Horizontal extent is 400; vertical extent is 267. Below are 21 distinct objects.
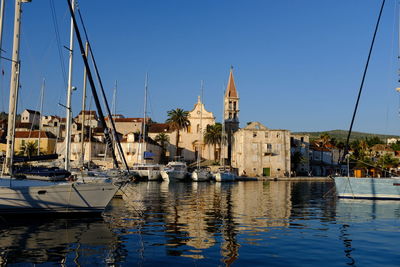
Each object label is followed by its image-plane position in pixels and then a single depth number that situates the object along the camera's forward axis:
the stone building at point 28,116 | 123.79
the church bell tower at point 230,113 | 95.88
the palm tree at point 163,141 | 95.44
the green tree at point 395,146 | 116.09
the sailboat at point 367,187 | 33.26
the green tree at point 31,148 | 74.70
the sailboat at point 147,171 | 64.52
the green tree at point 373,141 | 120.47
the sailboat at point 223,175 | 69.12
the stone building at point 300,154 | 93.56
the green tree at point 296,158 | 93.12
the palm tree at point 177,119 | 91.62
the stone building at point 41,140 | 85.81
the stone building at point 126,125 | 103.31
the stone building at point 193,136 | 95.94
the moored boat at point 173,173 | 64.62
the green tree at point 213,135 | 90.75
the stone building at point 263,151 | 84.38
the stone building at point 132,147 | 81.50
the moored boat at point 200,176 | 67.19
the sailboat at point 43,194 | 18.84
